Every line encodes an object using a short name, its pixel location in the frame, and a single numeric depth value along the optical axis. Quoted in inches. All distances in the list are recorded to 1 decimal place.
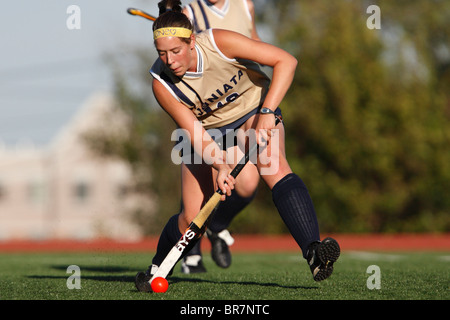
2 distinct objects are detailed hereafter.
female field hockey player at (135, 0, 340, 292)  293.6
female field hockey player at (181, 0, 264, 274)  427.2
